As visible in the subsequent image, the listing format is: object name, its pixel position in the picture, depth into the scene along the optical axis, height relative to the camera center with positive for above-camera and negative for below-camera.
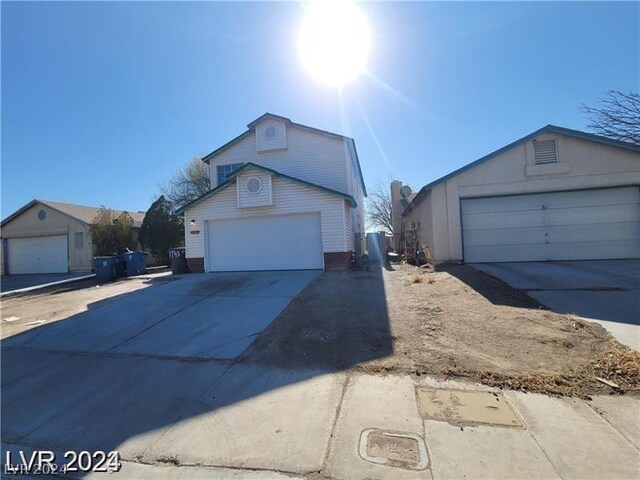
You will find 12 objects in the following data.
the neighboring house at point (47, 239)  20.39 +1.14
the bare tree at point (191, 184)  27.75 +5.90
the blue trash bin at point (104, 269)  14.86 -0.69
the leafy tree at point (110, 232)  20.23 +1.41
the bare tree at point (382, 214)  38.51 +3.56
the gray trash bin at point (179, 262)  13.90 -0.46
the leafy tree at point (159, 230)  21.86 +1.52
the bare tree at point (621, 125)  12.41 +4.36
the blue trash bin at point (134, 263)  15.84 -0.48
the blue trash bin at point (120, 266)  15.46 -0.62
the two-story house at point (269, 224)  12.28 +0.96
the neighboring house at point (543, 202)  10.98 +1.27
